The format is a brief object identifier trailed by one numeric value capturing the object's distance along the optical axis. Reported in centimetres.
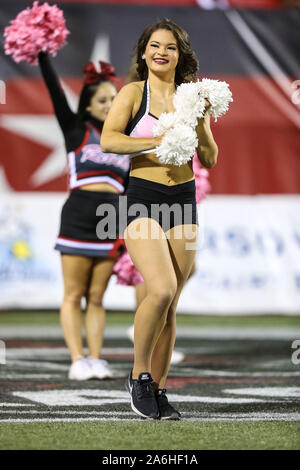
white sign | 2123
